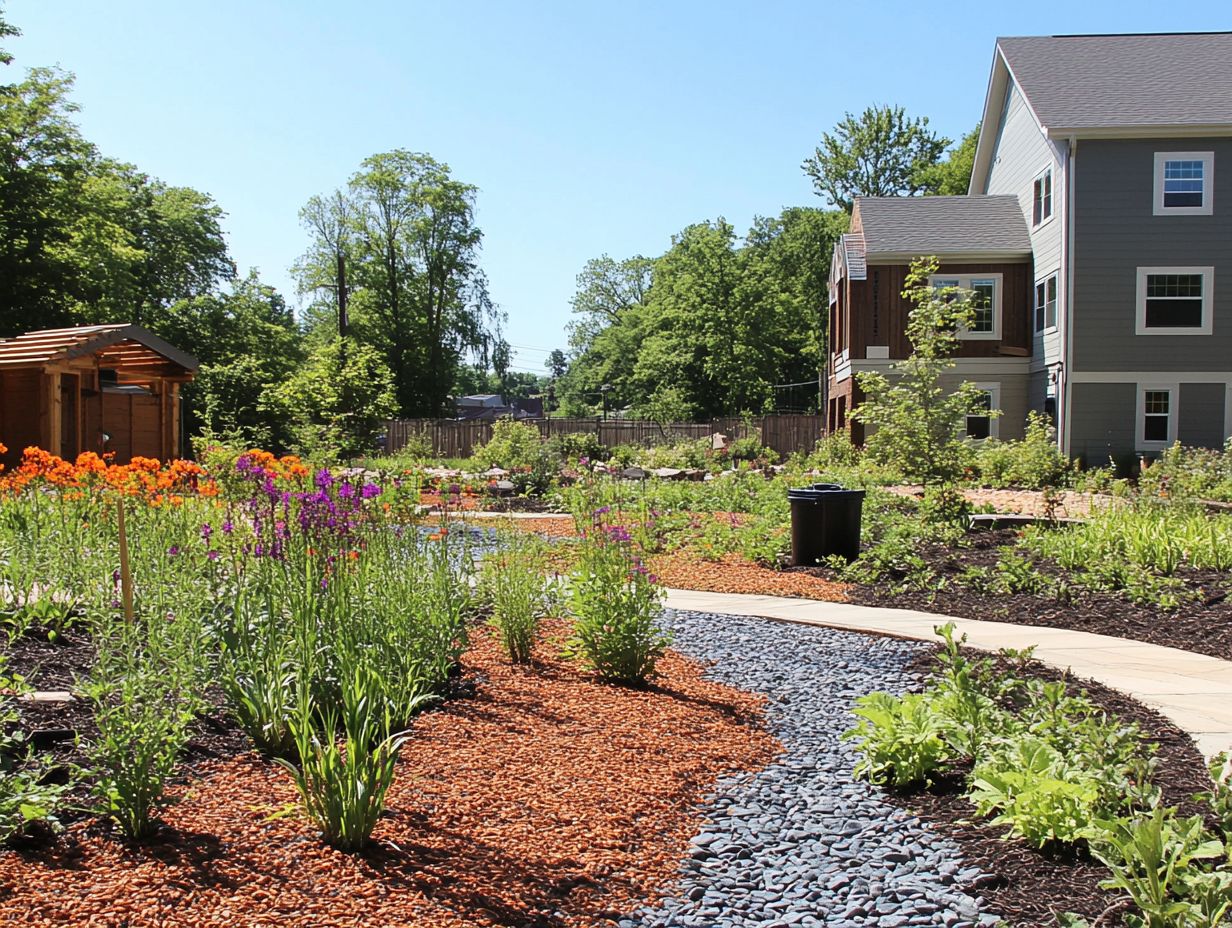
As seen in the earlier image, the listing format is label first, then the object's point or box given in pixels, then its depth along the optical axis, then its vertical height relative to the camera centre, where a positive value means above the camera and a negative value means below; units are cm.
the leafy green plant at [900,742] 374 -120
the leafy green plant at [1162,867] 238 -113
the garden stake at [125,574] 397 -59
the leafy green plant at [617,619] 495 -95
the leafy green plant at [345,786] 278 -101
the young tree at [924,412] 1155 +24
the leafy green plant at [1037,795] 298 -115
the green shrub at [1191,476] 1188 -65
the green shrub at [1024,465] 1780 -65
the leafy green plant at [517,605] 522 -94
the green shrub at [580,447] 2309 -40
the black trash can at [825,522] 922 -87
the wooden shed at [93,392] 1559 +66
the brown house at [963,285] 2352 +351
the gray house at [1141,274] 2034 +325
